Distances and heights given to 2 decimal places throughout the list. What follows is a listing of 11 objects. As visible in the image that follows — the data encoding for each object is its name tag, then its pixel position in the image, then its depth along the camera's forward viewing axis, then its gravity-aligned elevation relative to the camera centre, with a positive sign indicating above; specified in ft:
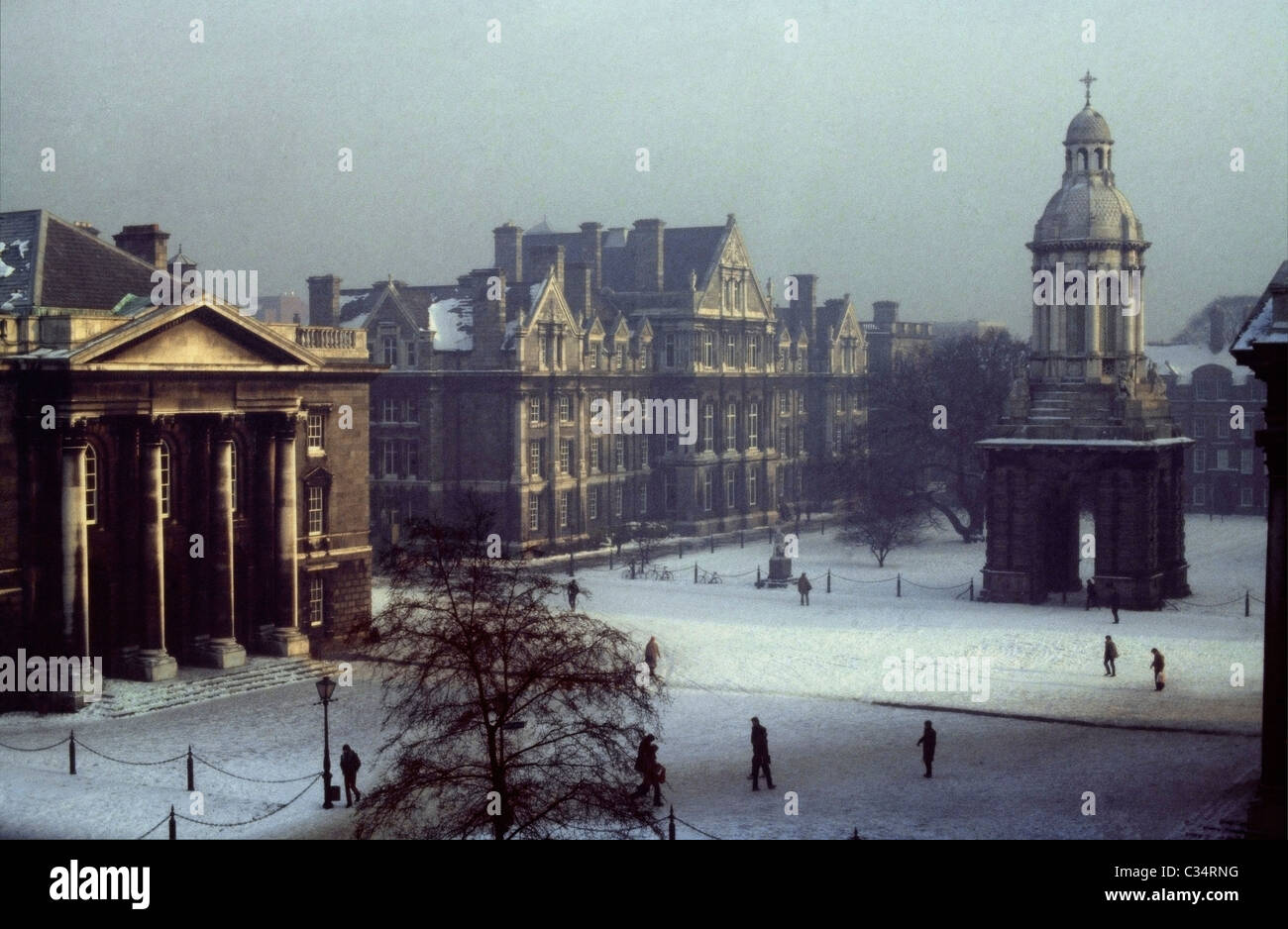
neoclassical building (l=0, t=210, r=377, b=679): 128.67 -2.00
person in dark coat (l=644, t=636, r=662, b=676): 136.28 -17.11
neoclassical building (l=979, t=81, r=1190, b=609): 182.70 +0.83
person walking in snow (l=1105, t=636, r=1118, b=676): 141.79 -18.25
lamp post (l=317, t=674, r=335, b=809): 102.73 -17.23
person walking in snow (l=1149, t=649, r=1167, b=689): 135.44 -18.75
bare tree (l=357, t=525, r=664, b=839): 84.23 -13.82
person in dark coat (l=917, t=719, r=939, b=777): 109.91 -19.75
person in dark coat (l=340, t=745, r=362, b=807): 102.99 -19.39
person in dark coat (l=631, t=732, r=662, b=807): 96.68 -18.54
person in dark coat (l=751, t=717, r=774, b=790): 106.23 -19.33
